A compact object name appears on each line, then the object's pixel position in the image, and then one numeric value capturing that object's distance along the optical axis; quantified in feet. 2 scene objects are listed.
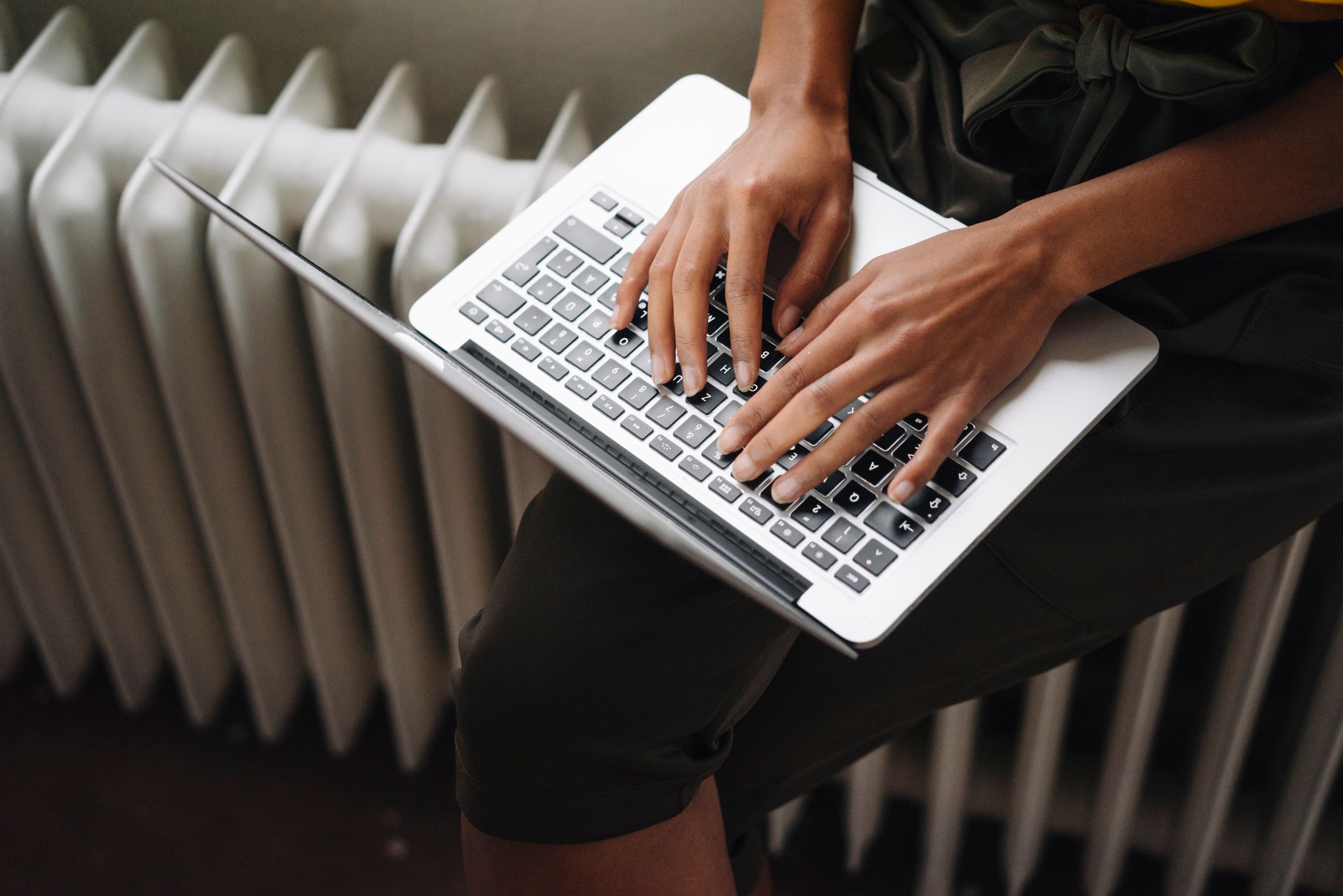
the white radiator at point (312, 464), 2.70
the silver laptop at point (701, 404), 1.57
